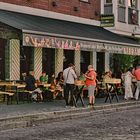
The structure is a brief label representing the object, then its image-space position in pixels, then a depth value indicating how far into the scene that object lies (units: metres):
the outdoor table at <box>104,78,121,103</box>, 23.17
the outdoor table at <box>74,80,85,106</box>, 20.47
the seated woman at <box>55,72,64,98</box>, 22.55
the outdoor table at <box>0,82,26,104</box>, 20.47
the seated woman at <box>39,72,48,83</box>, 22.59
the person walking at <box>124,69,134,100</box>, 24.86
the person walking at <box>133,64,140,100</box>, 24.73
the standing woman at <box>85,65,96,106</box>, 20.09
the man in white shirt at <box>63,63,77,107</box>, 19.45
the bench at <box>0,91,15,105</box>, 19.64
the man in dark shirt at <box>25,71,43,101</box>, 20.69
